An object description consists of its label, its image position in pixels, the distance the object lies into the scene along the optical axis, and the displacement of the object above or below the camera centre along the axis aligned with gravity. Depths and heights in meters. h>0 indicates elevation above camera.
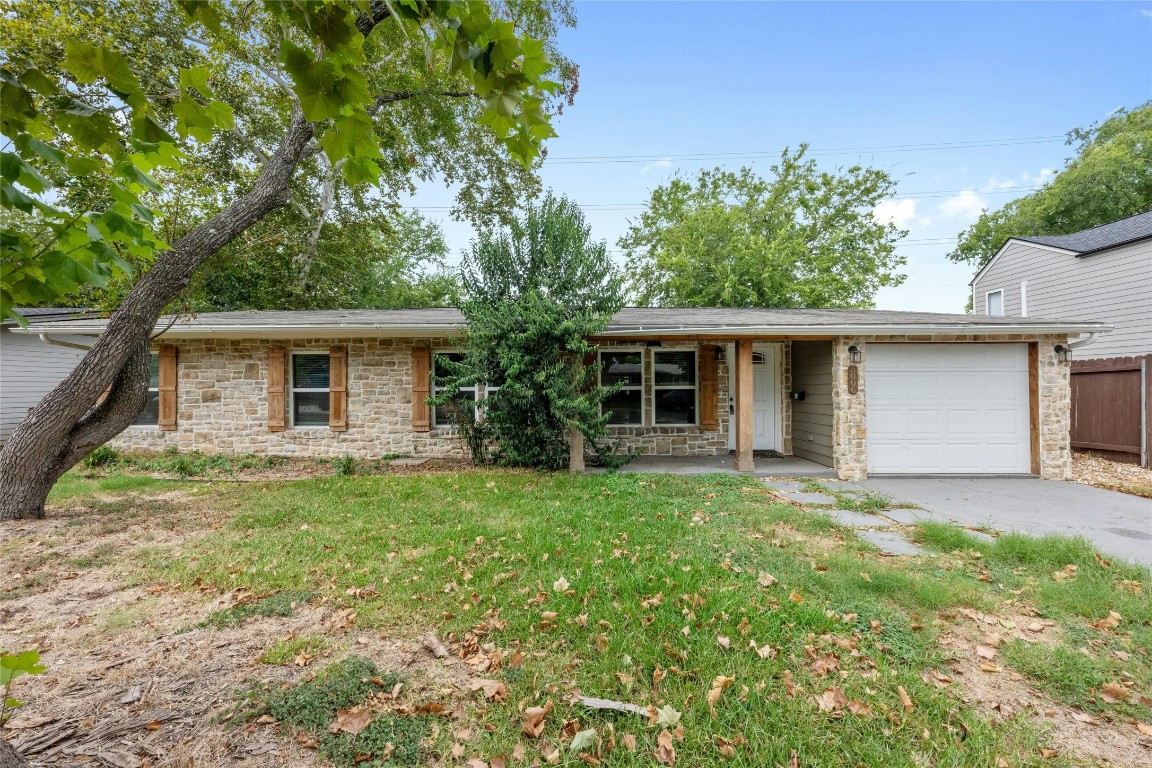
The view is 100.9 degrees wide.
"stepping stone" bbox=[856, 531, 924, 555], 4.16 -1.47
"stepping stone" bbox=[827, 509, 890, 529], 4.91 -1.47
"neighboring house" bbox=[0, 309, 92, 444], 10.90 +0.43
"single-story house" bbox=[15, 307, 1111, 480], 7.29 -0.08
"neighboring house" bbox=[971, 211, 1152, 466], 8.31 +1.87
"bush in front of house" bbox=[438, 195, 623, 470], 6.76 +0.84
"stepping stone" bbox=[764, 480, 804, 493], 6.47 -1.44
